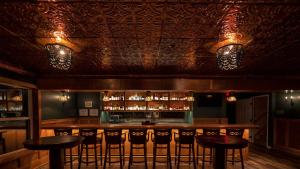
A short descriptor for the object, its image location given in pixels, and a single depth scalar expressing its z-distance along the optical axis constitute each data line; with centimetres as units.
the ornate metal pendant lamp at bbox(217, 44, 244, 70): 284
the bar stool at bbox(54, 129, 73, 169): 476
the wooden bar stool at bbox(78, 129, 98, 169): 472
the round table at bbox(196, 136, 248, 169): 349
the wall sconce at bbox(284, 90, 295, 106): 680
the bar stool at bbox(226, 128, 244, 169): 489
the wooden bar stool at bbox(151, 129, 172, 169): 471
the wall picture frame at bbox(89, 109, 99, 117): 919
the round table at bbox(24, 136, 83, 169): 328
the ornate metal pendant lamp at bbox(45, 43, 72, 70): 283
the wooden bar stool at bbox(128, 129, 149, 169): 469
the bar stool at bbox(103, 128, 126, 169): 471
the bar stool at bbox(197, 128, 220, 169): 496
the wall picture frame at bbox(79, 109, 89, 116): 920
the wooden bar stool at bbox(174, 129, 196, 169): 476
